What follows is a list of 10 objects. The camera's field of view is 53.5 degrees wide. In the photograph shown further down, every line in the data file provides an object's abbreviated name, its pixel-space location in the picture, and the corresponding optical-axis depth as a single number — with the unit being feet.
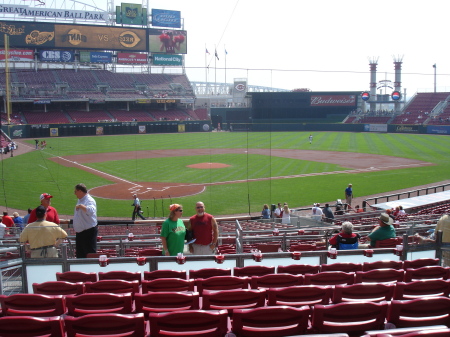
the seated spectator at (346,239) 23.86
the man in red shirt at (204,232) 24.81
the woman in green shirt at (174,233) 23.31
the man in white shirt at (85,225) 24.44
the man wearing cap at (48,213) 27.94
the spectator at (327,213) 51.72
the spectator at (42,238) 21.83
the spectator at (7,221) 44.75
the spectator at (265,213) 59.31
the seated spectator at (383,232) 25.35
